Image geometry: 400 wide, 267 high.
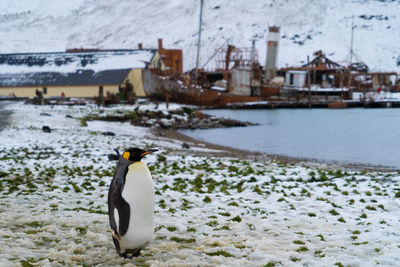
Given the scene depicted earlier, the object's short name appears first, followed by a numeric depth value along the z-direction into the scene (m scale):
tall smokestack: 87.25
